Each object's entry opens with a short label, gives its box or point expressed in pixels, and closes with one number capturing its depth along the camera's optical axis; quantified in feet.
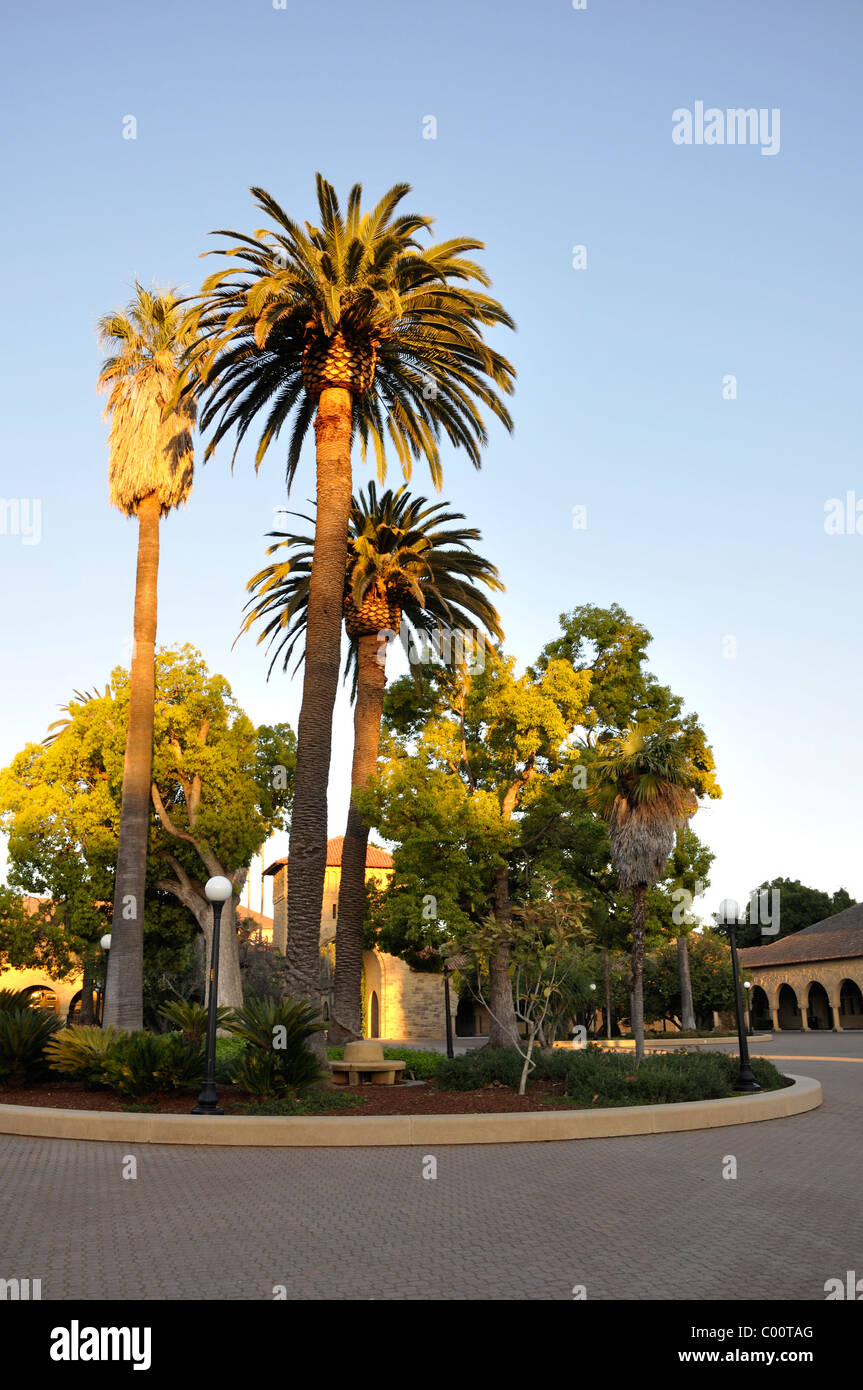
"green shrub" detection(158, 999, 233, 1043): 54.85
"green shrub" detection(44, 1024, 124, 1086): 51.44
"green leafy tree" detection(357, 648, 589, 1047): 73.92
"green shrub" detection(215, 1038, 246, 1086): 51.94
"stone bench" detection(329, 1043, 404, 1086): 55.42
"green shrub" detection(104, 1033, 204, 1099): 47.98
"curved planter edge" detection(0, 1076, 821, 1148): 39.78
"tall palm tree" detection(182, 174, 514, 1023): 55.06
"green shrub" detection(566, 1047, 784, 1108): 46.80
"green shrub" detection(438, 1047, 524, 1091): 51.85
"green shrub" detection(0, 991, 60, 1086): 54.70
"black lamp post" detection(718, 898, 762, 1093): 52.37
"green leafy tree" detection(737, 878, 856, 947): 245.04
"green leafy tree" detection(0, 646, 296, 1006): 95.14
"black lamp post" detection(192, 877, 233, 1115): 42.91
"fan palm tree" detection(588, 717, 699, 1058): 66.49
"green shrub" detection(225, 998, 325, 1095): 46.50
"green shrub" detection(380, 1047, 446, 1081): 60.87
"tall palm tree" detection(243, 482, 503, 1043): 74.84
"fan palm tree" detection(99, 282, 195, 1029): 72.43
